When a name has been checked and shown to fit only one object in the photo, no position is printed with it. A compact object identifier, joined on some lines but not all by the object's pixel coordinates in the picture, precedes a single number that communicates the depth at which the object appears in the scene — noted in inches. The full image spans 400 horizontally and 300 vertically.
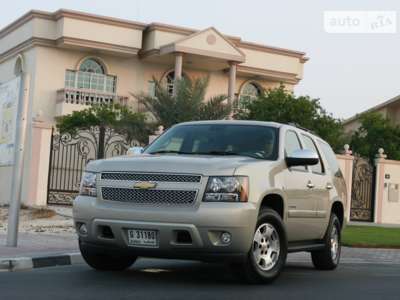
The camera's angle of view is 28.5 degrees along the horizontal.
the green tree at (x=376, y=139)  1595.7
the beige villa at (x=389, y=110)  1950.1
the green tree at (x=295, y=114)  1374.3
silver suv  318.7
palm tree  1157.1
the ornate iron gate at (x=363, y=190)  1077.8
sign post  463.2
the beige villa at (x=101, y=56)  1599.4
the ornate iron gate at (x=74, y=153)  919.0
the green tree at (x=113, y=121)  1030.4
